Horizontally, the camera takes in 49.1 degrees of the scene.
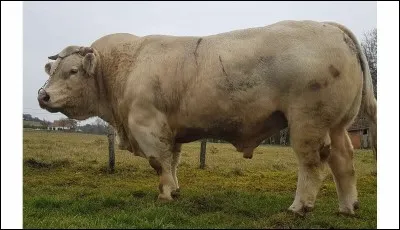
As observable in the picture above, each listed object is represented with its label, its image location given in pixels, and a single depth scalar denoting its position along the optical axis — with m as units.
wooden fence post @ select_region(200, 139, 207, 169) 12.06
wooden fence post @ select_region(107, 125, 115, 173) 10.79
